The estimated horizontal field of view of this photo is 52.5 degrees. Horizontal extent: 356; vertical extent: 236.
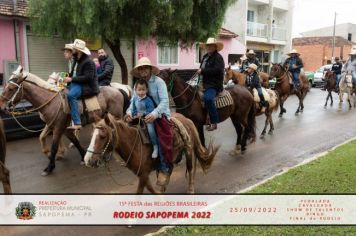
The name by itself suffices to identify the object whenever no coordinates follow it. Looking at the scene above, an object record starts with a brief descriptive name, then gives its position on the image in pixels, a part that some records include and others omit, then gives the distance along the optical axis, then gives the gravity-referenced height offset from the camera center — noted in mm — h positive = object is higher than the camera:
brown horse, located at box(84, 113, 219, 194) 4316 -1253
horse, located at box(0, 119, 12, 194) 5344 -1689
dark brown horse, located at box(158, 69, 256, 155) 7934 -1209
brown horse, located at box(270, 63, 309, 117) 14828 -1055
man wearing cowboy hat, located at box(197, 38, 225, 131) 7906 -410
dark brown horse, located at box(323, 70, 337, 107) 18422 -1294
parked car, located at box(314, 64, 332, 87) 30564 -1887
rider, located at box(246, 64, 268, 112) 10523 -761
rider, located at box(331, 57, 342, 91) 19031 -608
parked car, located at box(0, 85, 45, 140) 9828 -1931
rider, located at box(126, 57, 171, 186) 5102 -556
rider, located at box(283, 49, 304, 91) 15406 -460
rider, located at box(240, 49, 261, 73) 12785 -154
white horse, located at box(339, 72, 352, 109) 16984 -1338
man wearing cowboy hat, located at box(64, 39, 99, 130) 7395 -501
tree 13234 +1435
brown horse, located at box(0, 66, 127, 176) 7059 -914
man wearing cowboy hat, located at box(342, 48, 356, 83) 16938 -393
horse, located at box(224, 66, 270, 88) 12136 -691
